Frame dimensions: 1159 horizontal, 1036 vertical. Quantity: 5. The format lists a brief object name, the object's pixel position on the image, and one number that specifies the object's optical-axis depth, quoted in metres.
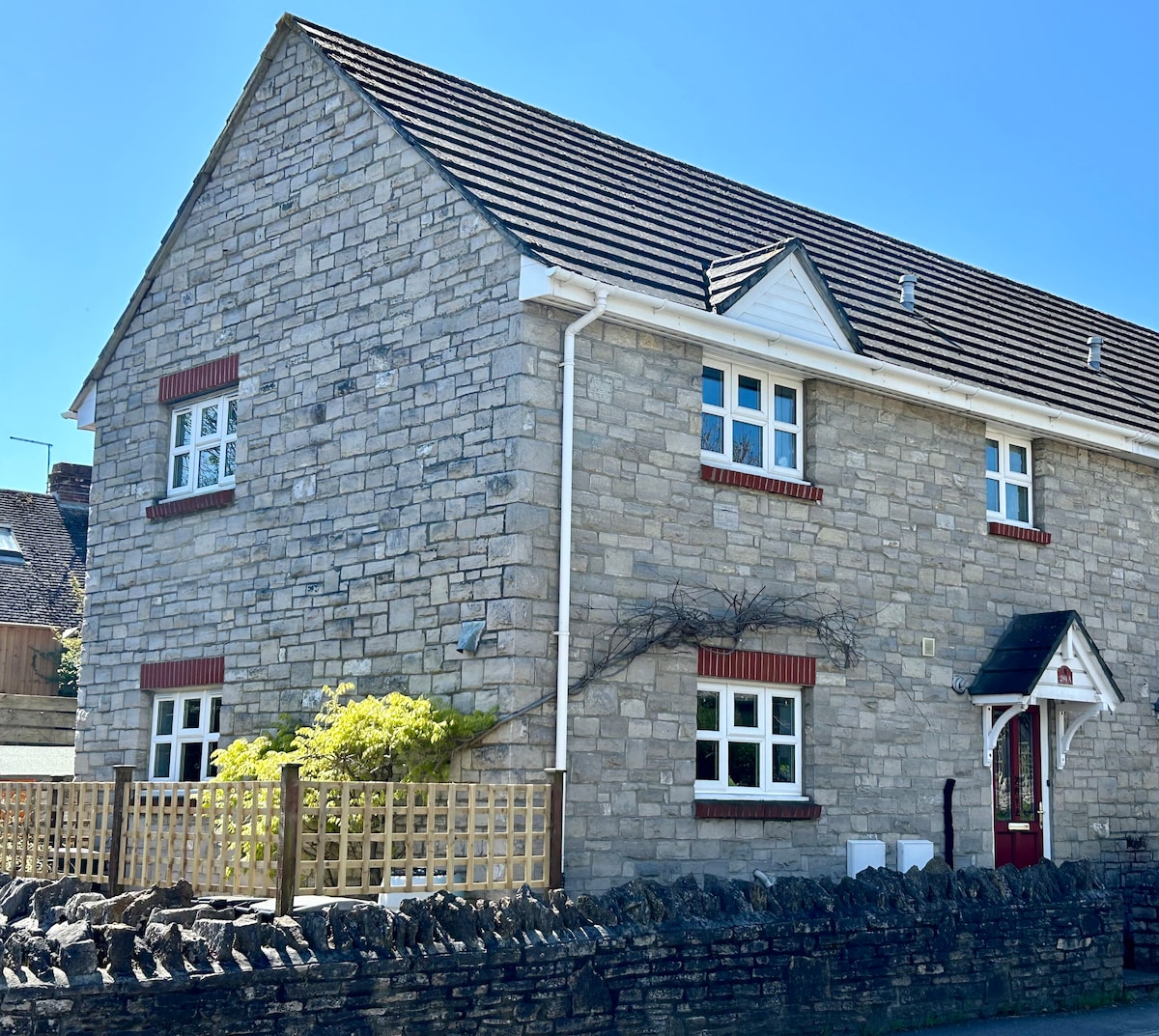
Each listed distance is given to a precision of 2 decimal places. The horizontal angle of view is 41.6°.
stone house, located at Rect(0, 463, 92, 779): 29.84
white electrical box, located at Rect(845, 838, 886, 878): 13.78
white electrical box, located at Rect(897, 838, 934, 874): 14.22
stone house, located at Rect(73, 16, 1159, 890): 12.48
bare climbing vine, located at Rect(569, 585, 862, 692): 12.52
